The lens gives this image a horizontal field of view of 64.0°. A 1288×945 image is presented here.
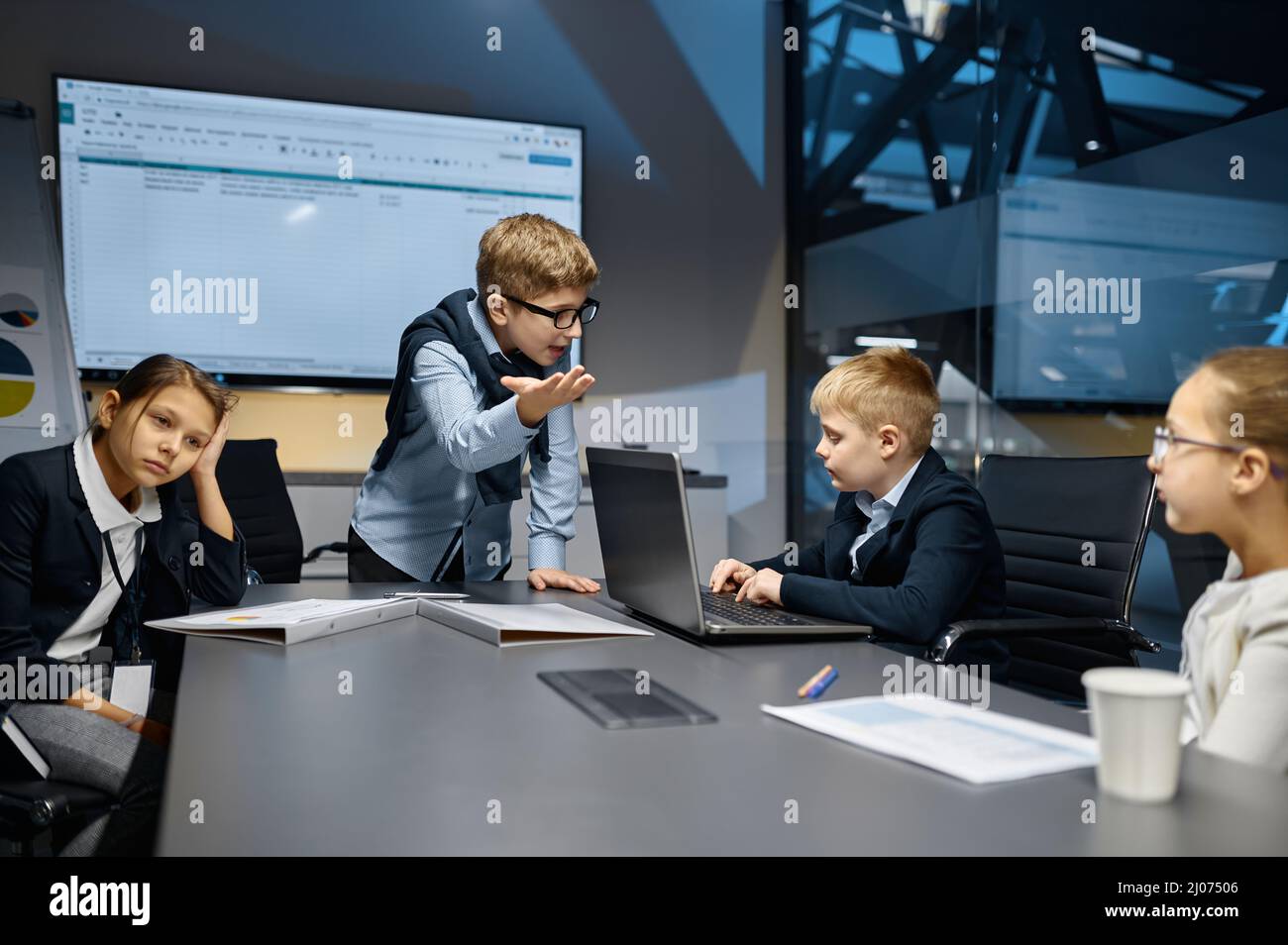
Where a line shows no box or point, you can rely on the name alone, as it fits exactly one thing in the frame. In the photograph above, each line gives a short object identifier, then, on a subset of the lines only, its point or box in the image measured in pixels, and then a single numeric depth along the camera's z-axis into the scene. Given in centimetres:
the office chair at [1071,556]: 185
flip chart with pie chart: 317
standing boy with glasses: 194
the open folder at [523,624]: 142
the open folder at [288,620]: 142
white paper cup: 75
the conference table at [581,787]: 70
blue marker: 111
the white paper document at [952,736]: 84
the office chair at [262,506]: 291
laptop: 143
